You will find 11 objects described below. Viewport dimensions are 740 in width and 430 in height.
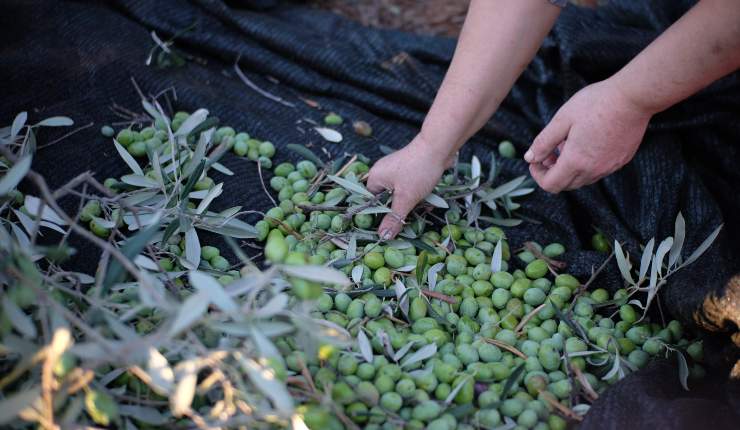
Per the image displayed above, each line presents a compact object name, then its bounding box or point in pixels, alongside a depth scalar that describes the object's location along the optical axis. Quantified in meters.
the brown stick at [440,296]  1.37
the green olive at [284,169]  1.64
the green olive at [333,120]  1.80
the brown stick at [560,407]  1.18
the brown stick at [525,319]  1.37
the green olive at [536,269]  1.47
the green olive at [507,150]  1.74
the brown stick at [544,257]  1.49
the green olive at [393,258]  1.41
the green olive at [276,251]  0.88
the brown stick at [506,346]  1.29
